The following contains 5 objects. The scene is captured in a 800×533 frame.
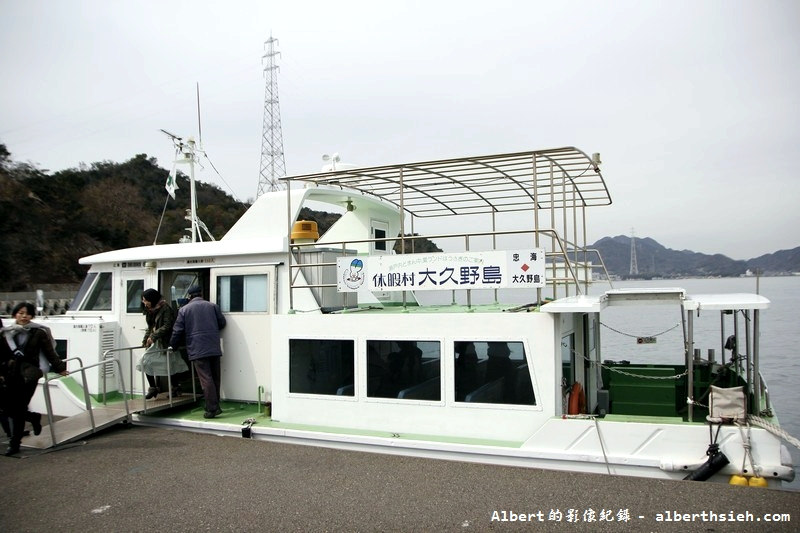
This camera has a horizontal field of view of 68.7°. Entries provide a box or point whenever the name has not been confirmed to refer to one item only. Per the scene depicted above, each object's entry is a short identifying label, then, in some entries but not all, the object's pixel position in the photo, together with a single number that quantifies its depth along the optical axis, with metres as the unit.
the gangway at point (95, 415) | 6.46
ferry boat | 5.25
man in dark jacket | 7.03
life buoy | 5.88
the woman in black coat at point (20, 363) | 6.09
